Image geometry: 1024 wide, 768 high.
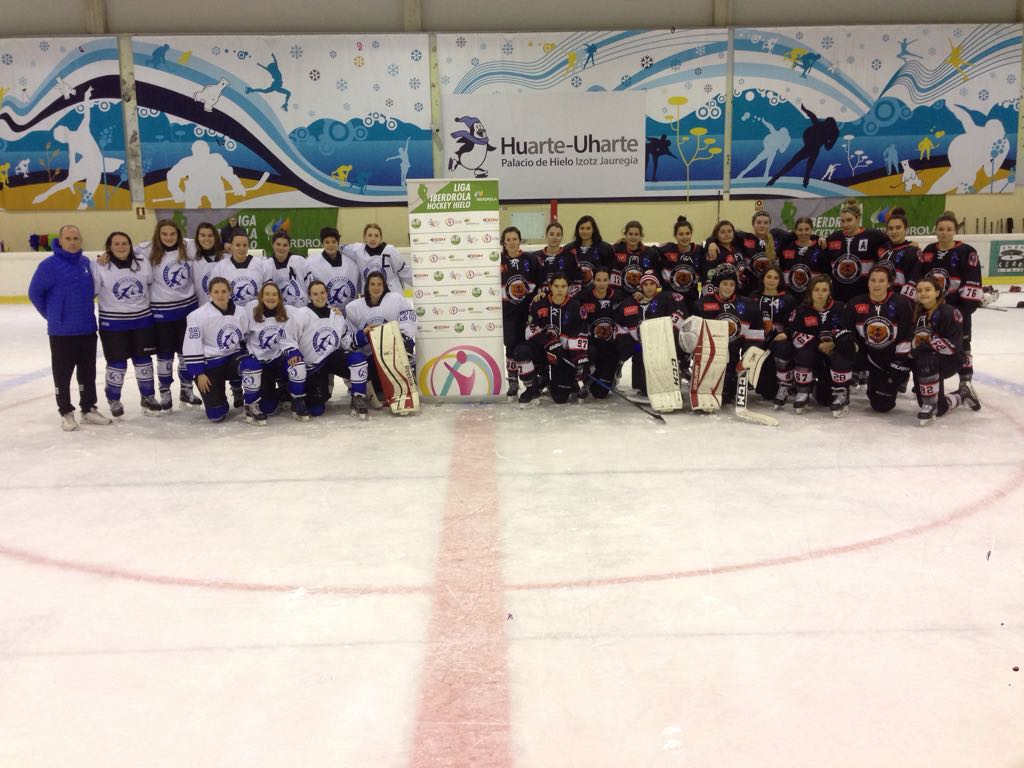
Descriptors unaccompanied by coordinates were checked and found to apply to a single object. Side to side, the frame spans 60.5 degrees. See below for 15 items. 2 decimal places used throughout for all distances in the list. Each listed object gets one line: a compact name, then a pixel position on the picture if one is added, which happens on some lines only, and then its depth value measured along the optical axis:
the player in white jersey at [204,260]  5.96
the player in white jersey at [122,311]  5.69
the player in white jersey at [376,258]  6.17
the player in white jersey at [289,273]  5.95
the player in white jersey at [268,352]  5.55
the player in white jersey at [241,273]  5.82
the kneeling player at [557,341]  5.89
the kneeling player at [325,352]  5.68
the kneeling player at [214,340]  5.54
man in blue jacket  5.35
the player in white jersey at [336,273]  6.12
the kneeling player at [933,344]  5.24
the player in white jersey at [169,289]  5.84
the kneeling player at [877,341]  5.32
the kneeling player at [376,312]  5.92
